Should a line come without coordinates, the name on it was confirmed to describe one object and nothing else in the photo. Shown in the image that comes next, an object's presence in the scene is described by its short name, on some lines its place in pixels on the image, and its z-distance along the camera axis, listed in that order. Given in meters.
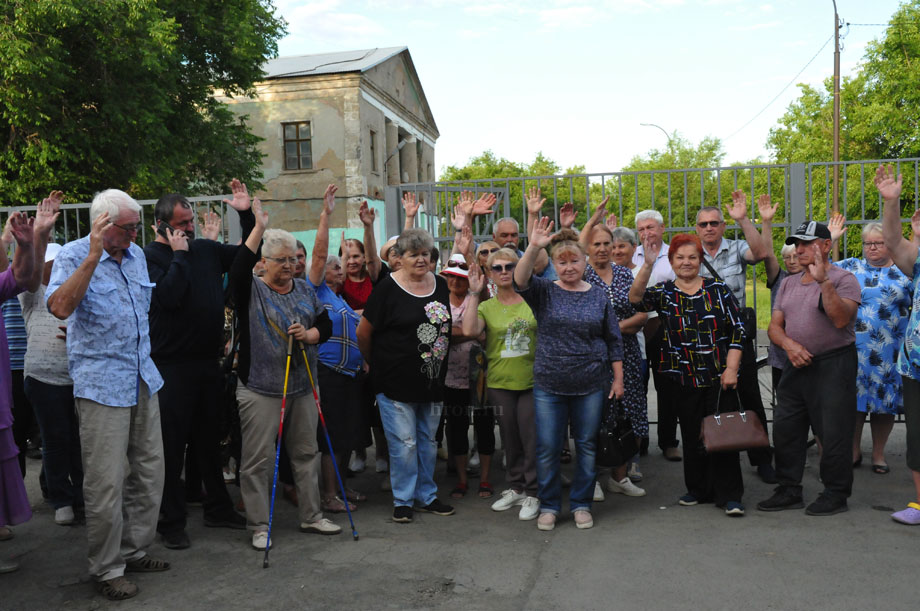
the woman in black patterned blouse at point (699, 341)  5.33
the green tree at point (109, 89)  15.92
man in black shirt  4.81
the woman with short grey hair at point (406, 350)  5.36
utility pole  22.89
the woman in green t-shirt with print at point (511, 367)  5.49
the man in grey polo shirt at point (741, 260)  5.93
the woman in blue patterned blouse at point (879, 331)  6.09
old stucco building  29.77
